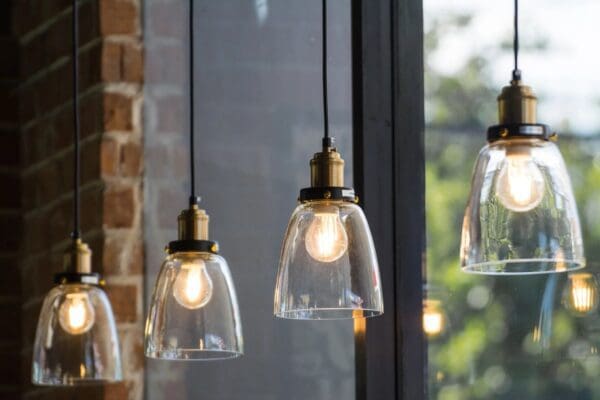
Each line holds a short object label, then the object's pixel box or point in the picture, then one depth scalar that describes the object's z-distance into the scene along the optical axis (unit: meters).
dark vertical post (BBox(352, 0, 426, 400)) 3.44
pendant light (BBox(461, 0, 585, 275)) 2.61
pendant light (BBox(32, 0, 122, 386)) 3.40
